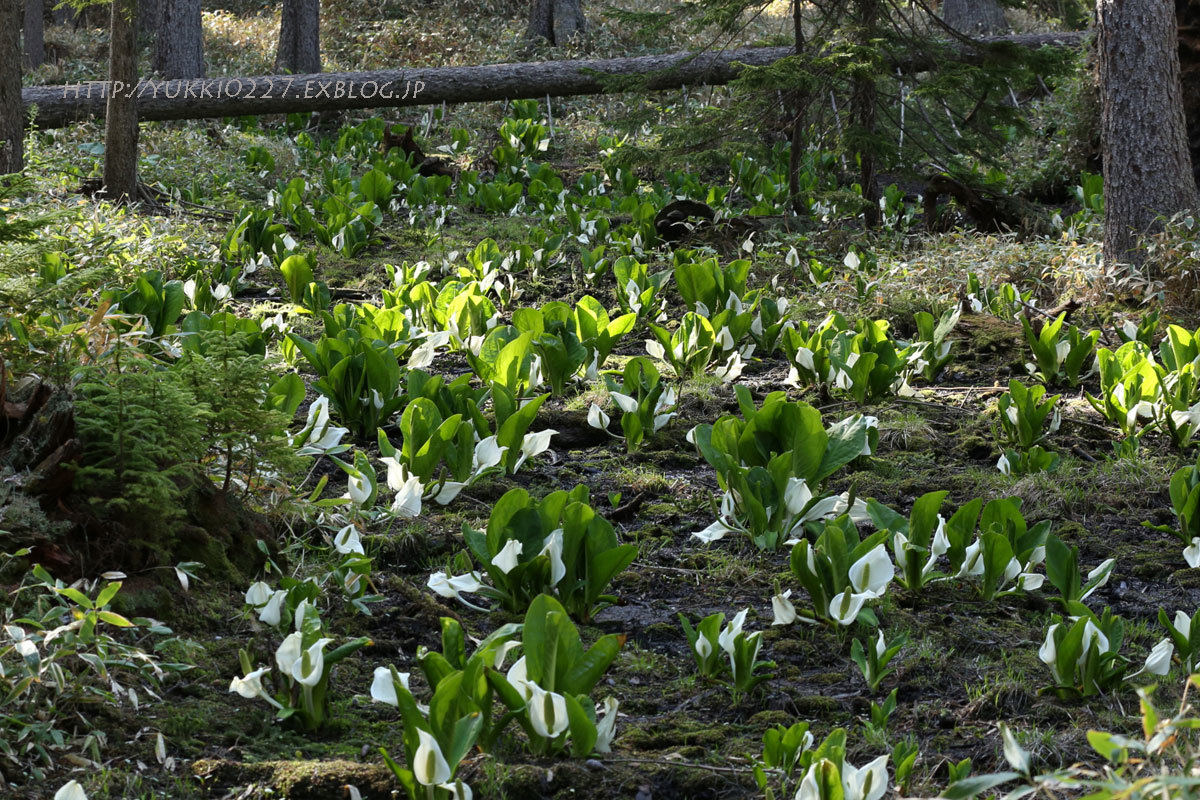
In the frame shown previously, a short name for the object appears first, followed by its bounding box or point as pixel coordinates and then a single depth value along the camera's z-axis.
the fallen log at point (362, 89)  11.75
